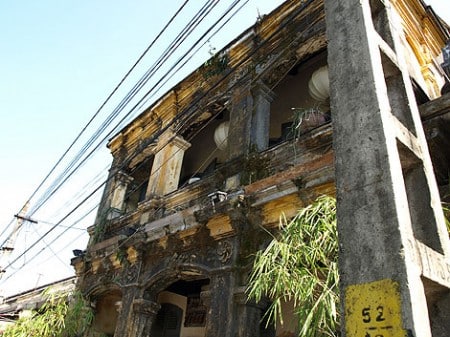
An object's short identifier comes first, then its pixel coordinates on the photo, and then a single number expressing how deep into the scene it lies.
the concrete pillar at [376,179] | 1.69
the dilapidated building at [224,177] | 5.11
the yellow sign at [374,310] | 1.63
